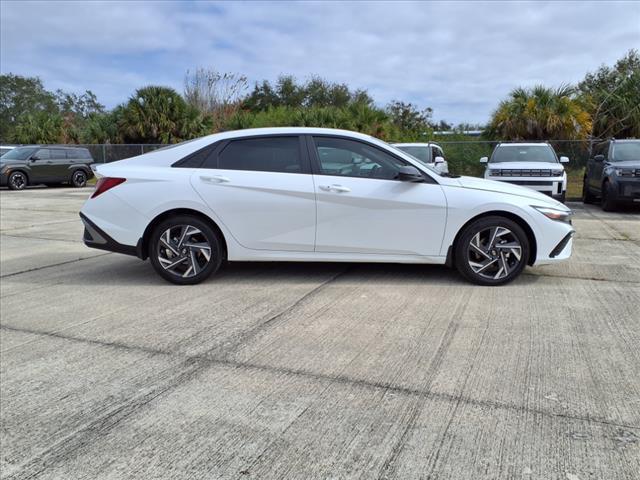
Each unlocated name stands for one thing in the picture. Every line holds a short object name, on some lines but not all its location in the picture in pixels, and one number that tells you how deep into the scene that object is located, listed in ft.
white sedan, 17.66
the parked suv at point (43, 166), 66.74
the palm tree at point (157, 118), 87.35
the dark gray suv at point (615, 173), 37.40
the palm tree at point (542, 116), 66.54
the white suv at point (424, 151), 43.96
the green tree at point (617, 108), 73.05
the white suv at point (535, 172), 39.09
